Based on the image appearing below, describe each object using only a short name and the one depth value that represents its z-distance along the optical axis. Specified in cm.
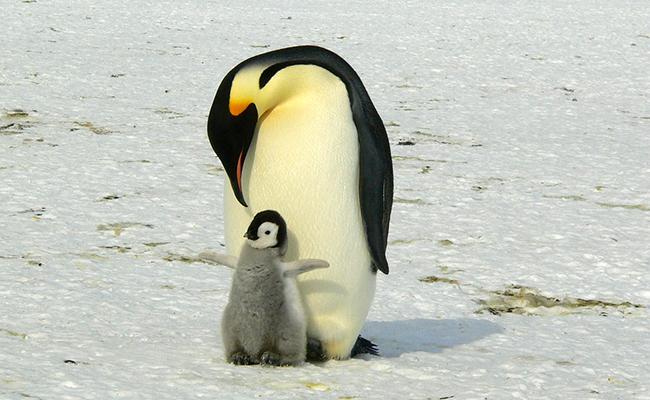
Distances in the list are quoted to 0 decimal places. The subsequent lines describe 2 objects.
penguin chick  694
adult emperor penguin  714
